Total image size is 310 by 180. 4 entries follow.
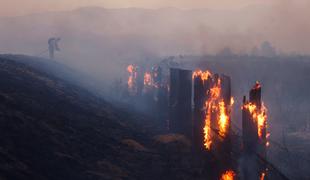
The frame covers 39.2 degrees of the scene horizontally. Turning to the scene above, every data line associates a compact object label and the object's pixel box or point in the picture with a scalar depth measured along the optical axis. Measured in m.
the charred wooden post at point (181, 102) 32.34
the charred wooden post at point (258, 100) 23.88
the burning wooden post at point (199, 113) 27.64
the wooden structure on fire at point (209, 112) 25.34
